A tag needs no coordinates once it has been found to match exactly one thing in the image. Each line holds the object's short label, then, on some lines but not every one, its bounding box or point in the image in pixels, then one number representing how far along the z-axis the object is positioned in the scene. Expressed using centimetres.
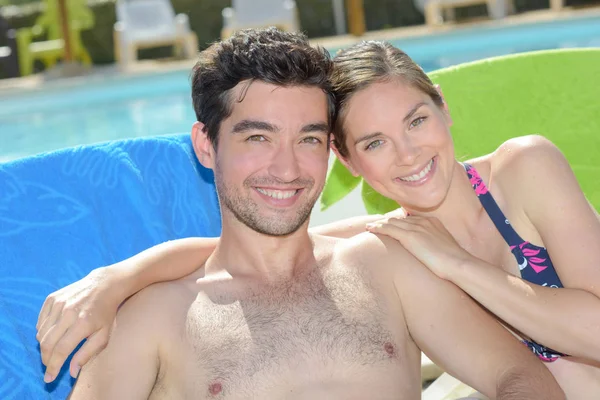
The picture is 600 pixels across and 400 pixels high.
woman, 199
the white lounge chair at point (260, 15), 1321
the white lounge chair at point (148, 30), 1339
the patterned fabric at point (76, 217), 230
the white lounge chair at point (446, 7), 1311
